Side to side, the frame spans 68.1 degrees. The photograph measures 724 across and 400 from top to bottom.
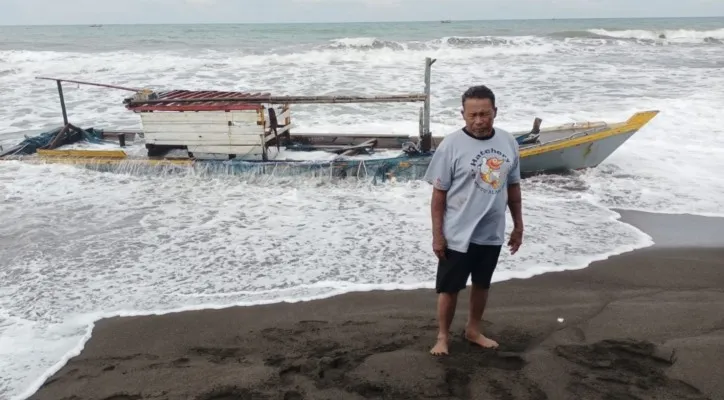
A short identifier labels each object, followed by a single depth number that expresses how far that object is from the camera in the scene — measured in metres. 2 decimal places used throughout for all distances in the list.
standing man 2.84
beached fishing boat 7.63
